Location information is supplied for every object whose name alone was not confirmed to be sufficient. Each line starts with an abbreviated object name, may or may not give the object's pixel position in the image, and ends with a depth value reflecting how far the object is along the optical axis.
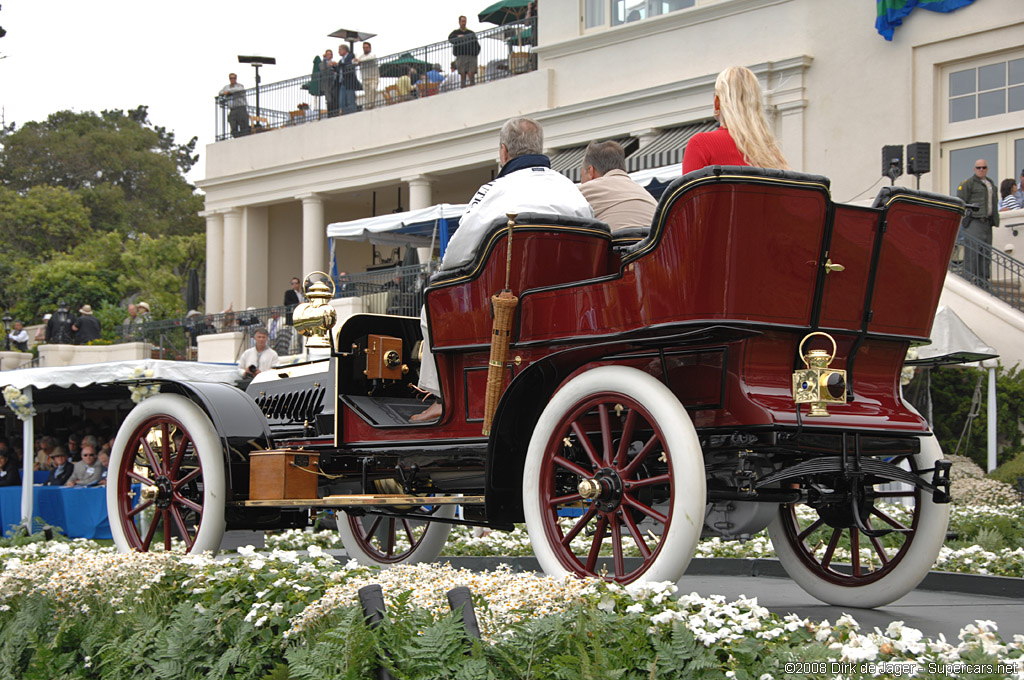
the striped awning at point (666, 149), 20.22
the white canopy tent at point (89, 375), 14.85
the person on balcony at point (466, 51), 27.19
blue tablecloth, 13.88
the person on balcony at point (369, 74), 29.30
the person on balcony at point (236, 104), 31.94
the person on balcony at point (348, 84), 29.52
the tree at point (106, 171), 51.69
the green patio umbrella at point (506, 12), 27.22
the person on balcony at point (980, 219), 15.81
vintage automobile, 4.25
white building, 19.38
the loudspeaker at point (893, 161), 14.85
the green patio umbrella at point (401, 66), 28.39
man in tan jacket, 5.67
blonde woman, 4.90
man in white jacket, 5.38
